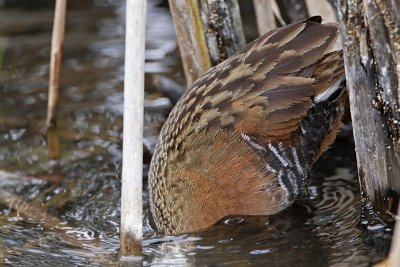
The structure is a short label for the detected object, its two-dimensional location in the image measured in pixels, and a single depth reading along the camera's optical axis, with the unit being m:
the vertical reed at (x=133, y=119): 6.27
